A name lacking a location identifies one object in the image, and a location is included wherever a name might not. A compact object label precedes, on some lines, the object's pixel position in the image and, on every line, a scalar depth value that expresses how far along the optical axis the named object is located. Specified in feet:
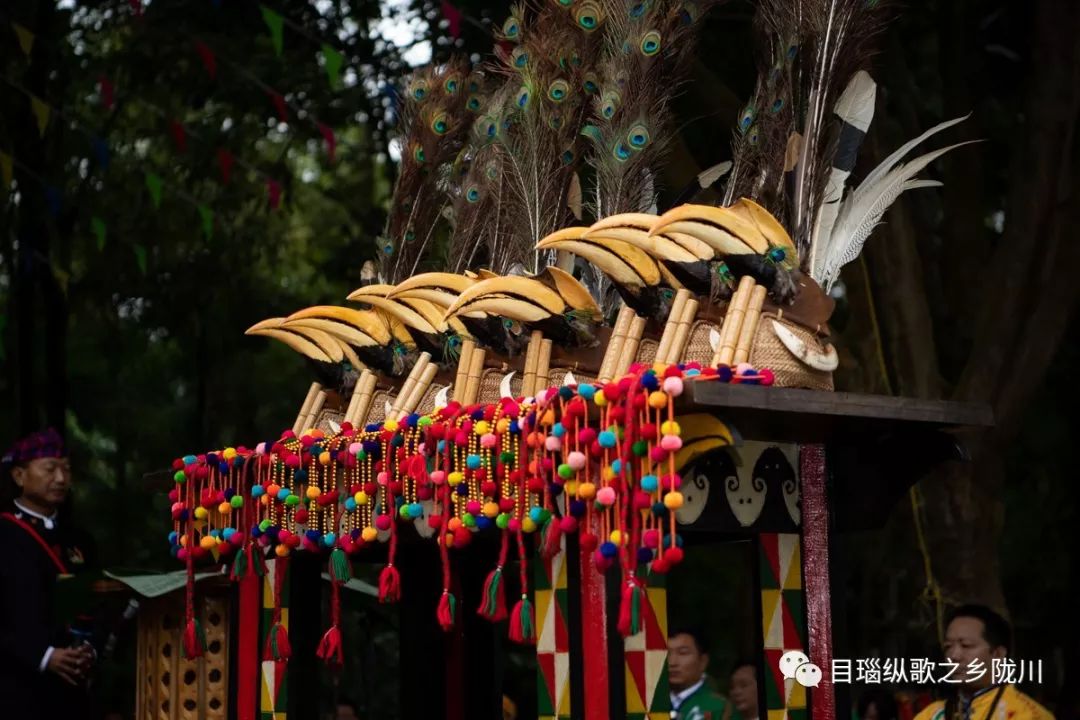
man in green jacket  21.81
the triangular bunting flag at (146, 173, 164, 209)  33.42
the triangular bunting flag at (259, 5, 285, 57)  29.43
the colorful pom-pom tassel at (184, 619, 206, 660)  21.98
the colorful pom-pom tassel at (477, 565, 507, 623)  17.37
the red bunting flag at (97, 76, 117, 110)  32.61
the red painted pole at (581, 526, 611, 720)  16.65
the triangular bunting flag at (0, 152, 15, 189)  32.30
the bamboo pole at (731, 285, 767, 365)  16.74
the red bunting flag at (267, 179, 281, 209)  34.63
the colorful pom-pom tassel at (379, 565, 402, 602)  18.98
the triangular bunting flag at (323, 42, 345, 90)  29.17
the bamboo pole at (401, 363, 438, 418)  21.04
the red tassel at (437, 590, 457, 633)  17.94
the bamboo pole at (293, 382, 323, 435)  23.27
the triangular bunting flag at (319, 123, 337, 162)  33.58
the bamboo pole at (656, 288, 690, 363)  17.54
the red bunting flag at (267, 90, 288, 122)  33.01
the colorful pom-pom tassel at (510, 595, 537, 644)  17.21
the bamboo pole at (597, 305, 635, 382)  18.34
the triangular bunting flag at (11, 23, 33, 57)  29.91
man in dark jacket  23.26
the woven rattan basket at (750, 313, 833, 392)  16.88
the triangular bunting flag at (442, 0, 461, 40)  28.71
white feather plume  18.26
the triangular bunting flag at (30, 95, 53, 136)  31.22
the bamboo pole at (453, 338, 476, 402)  20.10
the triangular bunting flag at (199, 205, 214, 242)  33.91
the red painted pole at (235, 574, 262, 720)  22.62
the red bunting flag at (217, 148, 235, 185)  35.04
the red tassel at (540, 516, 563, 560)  16.65
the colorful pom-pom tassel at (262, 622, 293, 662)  20.95
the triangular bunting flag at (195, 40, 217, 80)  31.58
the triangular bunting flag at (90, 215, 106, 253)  34.12
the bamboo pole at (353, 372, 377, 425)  22.17
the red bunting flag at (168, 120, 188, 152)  34.30
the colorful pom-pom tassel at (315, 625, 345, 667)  19.53
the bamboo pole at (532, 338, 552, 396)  19.29
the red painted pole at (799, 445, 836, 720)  17.72
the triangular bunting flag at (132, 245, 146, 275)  35.32
